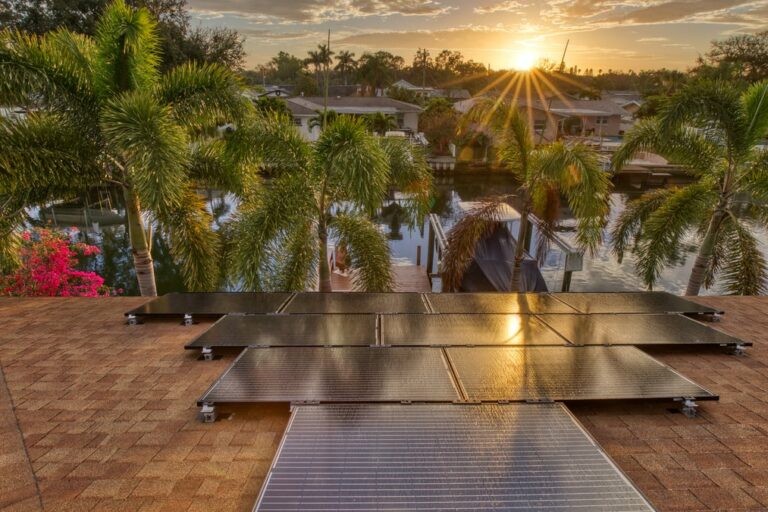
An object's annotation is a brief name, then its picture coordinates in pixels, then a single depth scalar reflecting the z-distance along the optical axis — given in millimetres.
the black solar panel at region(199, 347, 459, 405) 4168
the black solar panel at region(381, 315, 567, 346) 5586
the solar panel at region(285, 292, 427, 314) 6844
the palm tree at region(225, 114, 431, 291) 8367
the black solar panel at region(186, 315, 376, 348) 5457
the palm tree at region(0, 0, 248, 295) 6949
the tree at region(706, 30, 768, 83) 62031
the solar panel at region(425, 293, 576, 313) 6926
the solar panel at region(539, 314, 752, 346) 5652
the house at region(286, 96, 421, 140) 53875
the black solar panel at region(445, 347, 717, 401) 4277
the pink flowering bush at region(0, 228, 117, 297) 11375
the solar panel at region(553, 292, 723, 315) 6930
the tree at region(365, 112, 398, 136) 46219
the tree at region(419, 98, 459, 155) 47219
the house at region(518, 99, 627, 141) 52631
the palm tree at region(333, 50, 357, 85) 97375
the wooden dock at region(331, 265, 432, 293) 17344
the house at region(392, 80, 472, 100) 82750
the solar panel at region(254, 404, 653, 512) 2898
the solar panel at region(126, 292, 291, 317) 6598
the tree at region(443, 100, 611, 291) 9832
